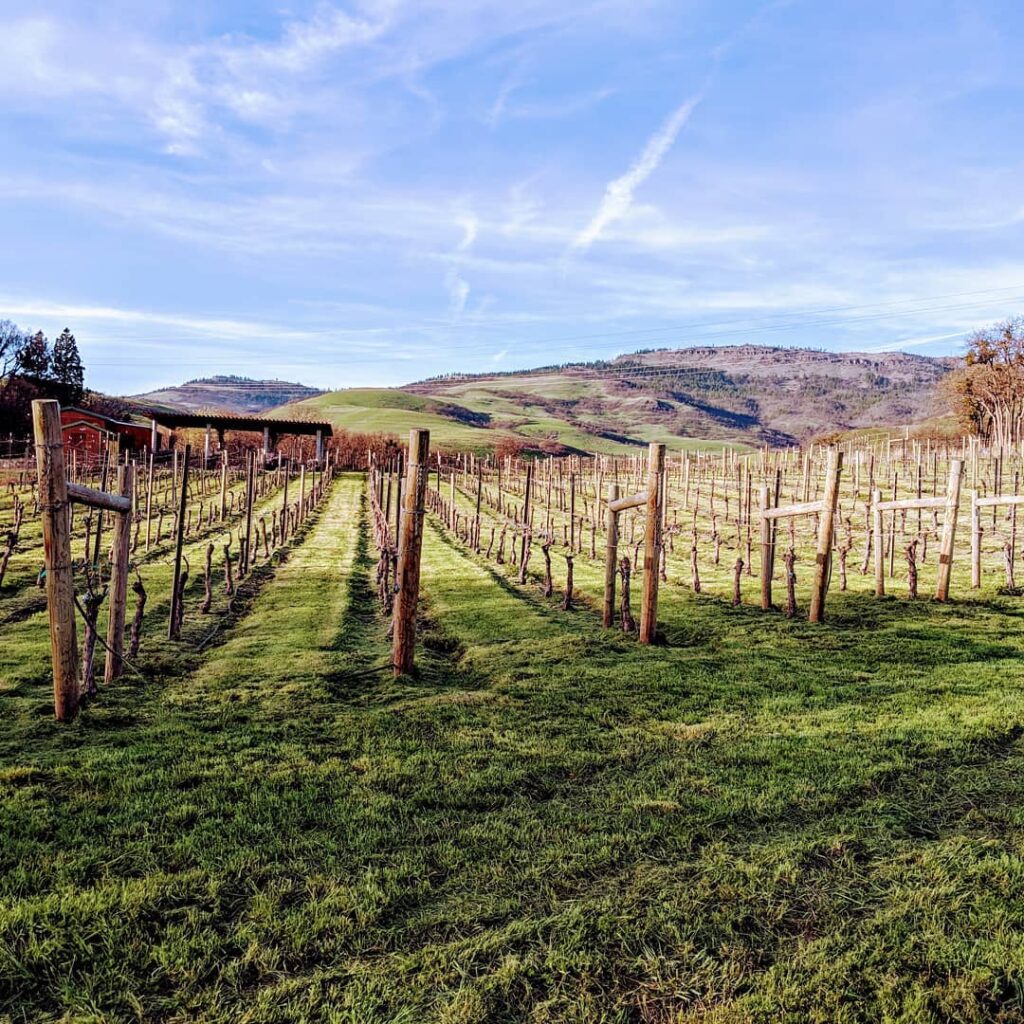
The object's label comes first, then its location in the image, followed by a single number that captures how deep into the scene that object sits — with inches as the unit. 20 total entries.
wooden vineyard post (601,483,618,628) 492.7
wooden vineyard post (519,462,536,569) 730.3
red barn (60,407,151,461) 1882.4
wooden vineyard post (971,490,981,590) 569.0
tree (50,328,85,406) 3282.5
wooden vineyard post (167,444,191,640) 438.6
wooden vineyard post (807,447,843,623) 462.6
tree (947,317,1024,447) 2155.5
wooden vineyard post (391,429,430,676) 350.0
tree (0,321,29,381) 2864.2
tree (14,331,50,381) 3041.3
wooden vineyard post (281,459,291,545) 1034.0
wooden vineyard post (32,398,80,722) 269.4
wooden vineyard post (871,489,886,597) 572.4
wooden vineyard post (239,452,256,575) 721.0
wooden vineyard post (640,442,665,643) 416.2
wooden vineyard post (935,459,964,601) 521.7
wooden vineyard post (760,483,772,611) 526.0
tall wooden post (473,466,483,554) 995.3
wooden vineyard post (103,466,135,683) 343.0
